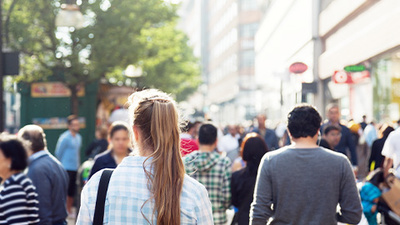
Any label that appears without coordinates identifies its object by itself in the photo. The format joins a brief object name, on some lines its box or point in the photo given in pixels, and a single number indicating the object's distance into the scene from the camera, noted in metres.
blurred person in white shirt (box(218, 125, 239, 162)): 15.23
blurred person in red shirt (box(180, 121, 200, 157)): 8.96
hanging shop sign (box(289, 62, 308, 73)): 12.62
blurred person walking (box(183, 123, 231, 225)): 7.02
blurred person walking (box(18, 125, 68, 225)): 6.47
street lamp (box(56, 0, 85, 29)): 13.98
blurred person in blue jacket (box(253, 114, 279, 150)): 15.04
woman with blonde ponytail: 2.96
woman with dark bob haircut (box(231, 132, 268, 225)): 6.81
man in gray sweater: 4.59
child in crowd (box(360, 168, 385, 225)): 7.08
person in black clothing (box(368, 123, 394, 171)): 10.70
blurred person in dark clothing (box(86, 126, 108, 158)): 12.84
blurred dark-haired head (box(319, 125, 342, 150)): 9.66
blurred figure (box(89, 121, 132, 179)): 7.30
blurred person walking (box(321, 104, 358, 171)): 11.35
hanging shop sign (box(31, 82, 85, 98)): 19.66
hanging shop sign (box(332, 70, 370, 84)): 19.09
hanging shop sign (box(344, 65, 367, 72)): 15.99
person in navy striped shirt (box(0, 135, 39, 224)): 5.23
